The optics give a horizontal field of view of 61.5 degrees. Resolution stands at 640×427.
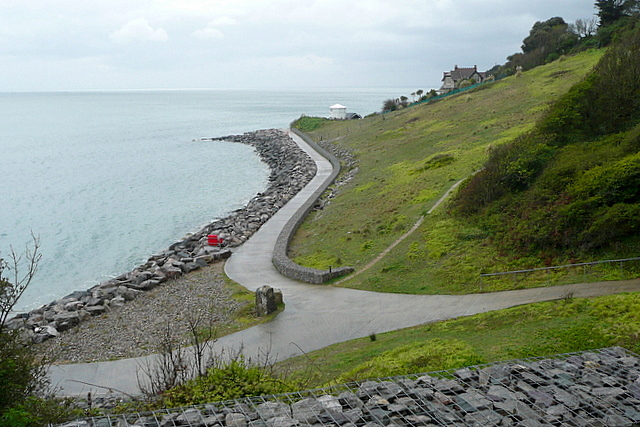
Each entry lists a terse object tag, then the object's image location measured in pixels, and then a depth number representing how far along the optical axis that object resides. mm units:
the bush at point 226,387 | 8648
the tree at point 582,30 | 66250
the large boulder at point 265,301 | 16531
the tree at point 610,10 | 60062
